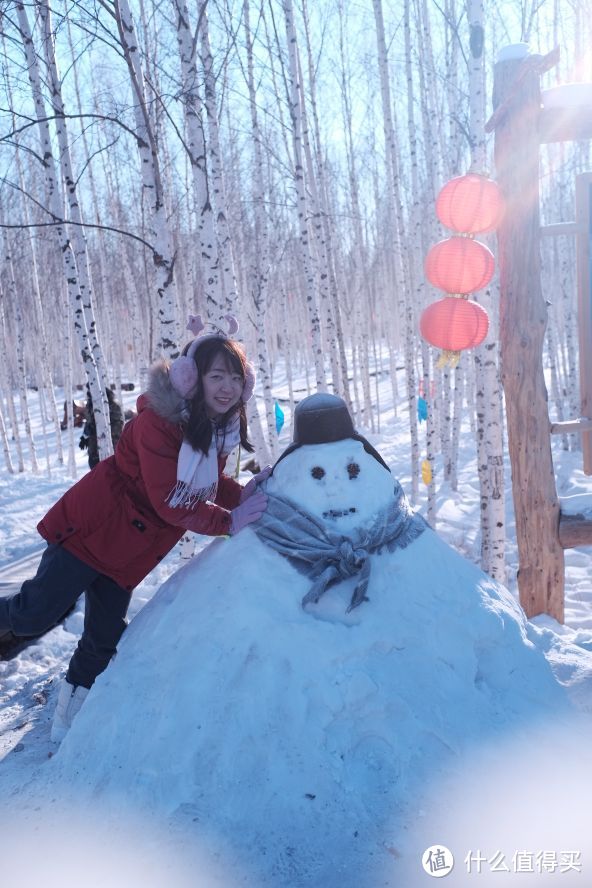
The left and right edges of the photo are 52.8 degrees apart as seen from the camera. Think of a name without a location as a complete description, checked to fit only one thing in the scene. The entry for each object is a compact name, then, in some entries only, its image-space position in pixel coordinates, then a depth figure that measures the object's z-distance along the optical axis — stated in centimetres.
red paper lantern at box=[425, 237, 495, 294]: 308
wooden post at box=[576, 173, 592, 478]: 303
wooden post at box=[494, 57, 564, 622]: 302
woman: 207
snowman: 164
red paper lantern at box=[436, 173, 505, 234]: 302
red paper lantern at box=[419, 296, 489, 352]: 313
